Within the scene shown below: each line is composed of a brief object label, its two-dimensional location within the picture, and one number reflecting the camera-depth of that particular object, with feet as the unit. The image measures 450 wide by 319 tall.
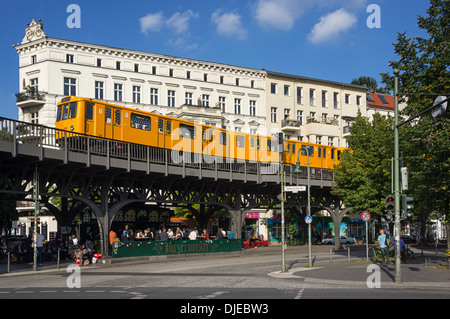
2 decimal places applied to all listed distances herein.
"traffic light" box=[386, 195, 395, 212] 67.97
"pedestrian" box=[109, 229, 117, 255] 105.40
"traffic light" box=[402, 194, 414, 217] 65.72
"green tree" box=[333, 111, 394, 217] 122.52
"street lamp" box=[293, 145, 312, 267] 90.53
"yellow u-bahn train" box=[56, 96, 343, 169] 99.55
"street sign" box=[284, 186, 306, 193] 83.15
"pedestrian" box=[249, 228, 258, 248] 177.37
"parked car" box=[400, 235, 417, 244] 206.28
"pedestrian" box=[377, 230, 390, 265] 90.79
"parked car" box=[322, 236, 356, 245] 211.20
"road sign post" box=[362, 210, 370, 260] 93.33
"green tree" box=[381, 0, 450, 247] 76.28
